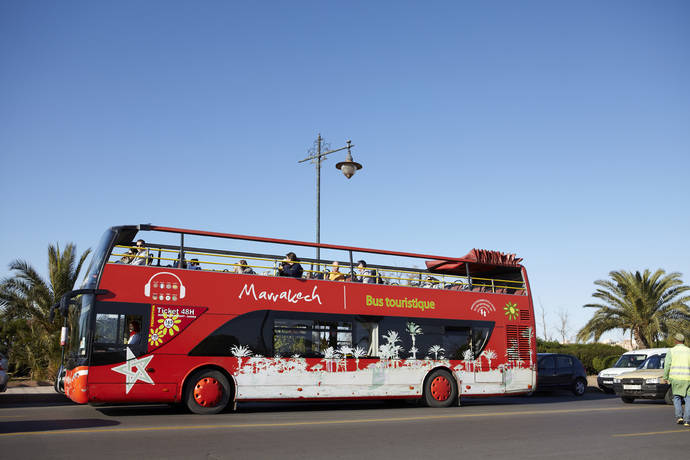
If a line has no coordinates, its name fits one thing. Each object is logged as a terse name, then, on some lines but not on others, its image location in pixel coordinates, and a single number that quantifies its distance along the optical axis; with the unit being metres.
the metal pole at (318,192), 19.44
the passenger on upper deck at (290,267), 13.84
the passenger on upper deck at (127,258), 12.16
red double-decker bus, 11.88
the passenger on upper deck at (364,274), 14.80
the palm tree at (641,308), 35.06
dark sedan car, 22.42
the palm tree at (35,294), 23.33
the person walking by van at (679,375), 11.34
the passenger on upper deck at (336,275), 14.47
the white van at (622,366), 22.19
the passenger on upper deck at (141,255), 12.29
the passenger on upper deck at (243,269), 13.39
